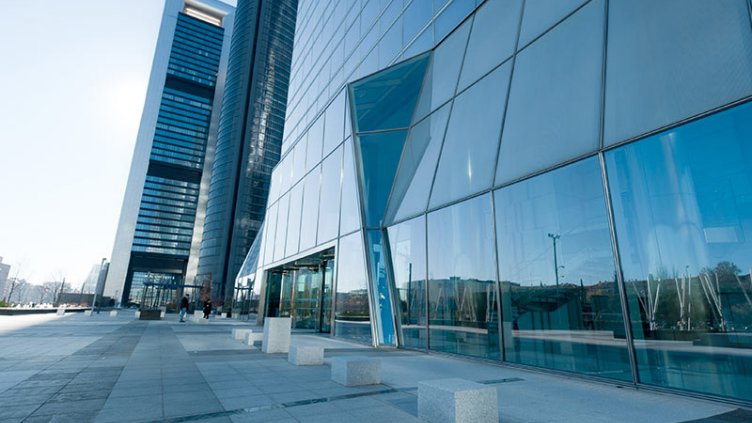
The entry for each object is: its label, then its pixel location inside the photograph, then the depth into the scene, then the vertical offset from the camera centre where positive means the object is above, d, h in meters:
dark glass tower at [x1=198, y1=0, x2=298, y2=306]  107.75 +51.46
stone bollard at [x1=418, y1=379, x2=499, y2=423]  4.04 -1.04
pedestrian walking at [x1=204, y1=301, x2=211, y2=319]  27.16 -0.49
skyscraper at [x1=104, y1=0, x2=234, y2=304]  131.50 +51.84
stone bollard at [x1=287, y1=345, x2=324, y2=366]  8.70 -1.20
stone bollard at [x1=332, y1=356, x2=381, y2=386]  6.45 -1.13
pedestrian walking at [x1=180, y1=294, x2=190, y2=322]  27.83 -0.54
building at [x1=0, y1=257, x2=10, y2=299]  120.00 +6.59
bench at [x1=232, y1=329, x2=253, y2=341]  14.75 -1.26
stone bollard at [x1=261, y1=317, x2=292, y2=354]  10.95 -0.95
